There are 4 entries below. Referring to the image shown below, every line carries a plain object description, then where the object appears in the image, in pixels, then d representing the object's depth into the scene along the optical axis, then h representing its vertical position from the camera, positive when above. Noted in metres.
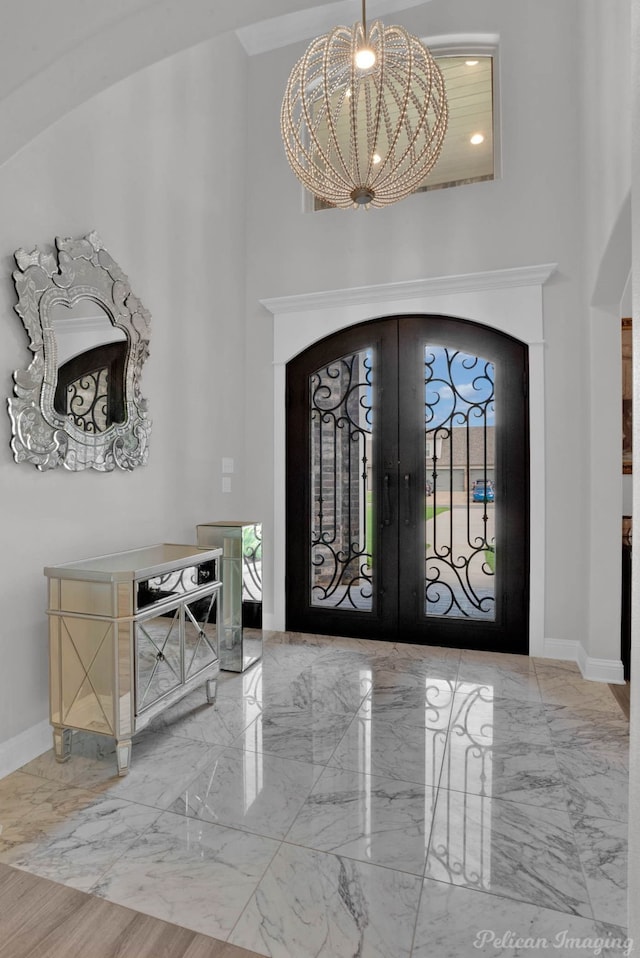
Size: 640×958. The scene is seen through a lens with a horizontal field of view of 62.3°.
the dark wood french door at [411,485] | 3.54 -0.05
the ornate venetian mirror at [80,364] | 2.20 +0.54
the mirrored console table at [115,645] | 2.07 -0.68
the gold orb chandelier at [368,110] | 2.10 +1.57
